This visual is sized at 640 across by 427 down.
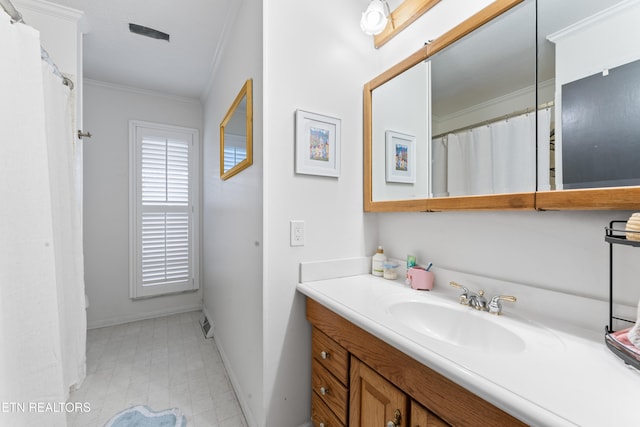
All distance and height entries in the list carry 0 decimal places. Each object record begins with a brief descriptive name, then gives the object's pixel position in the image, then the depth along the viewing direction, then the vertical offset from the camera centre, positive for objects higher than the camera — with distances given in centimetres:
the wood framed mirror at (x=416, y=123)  95 +45
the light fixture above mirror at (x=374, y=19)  131 +96
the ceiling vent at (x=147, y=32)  198 +136
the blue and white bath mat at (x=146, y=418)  145 -116
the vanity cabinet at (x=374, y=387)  62 -52
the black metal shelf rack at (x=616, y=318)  61 -30
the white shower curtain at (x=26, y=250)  91 -15
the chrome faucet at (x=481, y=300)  94 -33
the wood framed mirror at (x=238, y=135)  143 +49
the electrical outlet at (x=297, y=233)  129 -11
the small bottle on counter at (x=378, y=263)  146 -28
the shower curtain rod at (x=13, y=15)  109 +84
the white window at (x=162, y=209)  289 +2
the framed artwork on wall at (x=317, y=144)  130 +34
